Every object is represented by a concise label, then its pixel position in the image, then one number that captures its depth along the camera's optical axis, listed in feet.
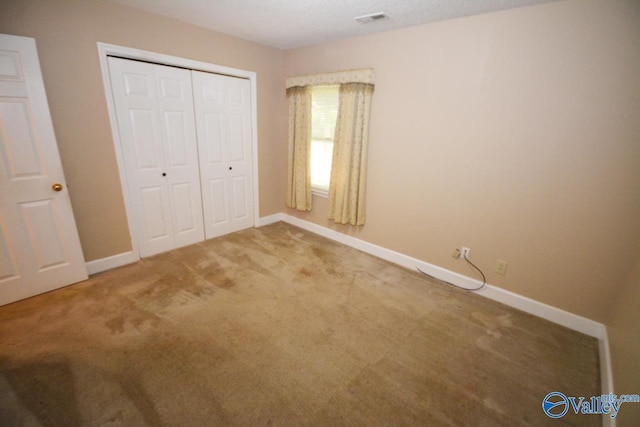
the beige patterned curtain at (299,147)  11.77
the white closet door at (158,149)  8.71
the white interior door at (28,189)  6.55
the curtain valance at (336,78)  9.53
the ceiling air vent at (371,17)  7.74
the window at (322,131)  11.20
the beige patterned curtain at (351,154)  9.94
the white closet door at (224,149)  10.51
